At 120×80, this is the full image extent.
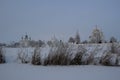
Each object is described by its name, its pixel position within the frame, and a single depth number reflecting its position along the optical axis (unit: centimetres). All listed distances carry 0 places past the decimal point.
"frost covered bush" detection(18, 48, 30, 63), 573
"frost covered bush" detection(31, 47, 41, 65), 540
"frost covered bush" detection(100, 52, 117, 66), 541
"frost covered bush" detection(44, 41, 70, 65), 539
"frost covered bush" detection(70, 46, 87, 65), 546
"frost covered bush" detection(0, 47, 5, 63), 569
